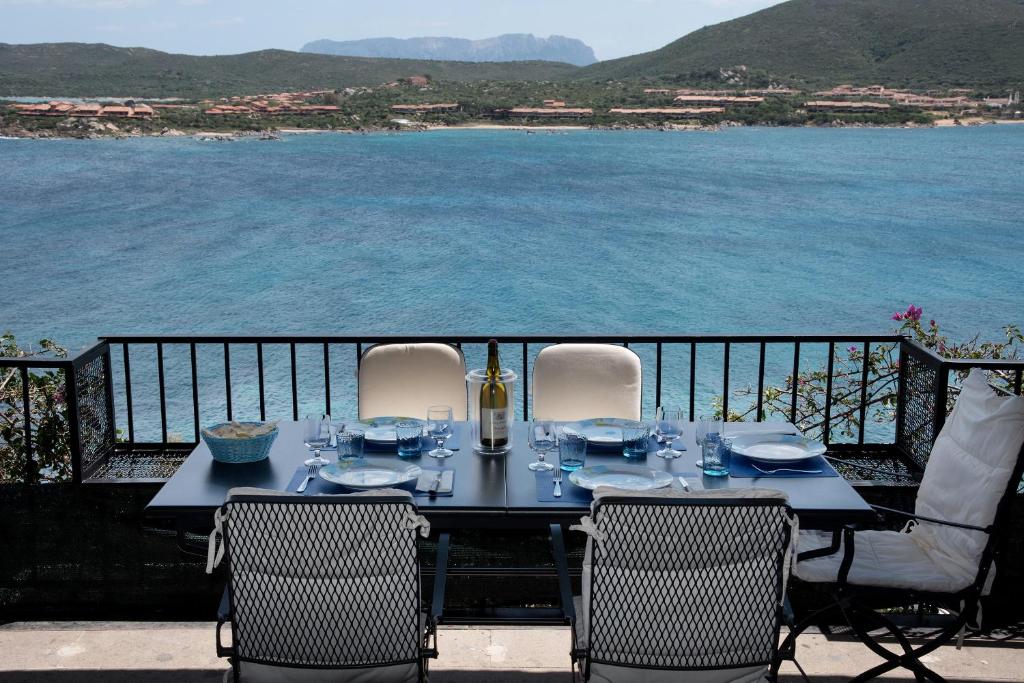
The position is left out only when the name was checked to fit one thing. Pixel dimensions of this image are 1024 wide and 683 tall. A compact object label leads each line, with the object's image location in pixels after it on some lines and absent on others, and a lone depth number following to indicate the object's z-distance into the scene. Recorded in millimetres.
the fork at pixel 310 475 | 2477
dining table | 2346
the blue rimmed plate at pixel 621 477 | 2486
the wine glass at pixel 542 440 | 2633
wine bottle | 2785
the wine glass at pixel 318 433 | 2785
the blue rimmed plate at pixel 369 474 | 2490
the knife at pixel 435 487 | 2432
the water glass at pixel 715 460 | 2617
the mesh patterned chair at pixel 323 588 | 1921
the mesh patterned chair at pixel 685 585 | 1923
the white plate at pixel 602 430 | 2863
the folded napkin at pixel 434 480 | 2451
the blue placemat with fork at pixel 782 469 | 2613
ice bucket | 2785
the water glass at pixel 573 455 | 2611
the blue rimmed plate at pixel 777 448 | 2705
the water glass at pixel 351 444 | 2648
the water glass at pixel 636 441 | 2760
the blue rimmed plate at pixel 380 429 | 2865
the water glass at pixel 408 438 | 2766
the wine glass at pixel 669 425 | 2883
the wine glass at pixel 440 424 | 2876
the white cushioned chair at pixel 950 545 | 2475
